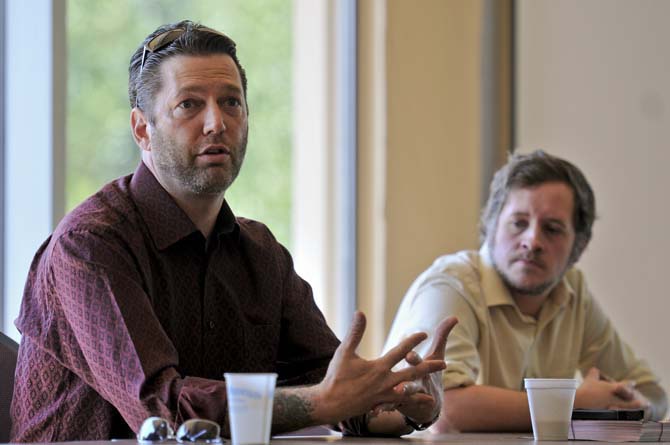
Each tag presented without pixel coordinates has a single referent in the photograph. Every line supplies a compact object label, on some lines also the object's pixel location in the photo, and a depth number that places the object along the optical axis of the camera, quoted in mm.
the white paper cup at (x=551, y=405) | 4073
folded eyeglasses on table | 3899
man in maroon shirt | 4056
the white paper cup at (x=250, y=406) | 3809
